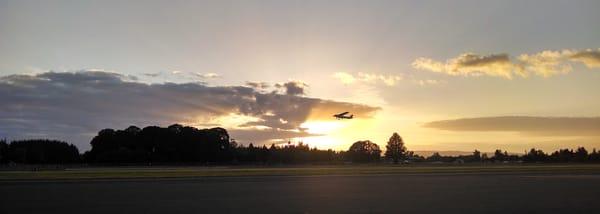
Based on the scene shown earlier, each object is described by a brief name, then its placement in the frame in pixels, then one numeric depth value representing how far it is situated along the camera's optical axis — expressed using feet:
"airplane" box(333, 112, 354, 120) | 297.08
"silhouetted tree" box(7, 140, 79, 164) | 418.49
